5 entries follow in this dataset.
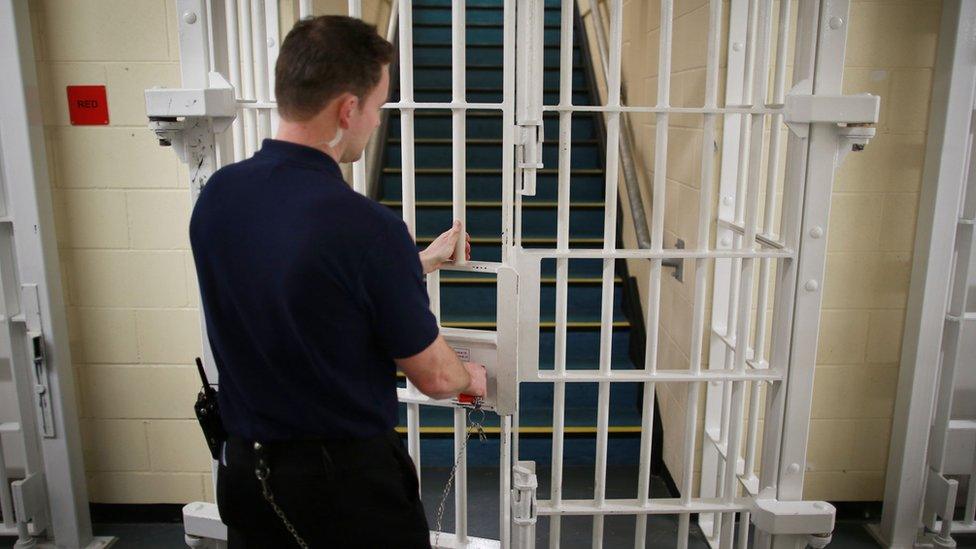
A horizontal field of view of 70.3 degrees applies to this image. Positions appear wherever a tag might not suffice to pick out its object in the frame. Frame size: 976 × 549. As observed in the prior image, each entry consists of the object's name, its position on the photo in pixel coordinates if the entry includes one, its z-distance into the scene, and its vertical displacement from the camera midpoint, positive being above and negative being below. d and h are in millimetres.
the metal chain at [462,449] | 1804 -812
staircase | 3168 -390
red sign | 2498 +127
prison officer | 1198 -307
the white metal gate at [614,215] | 1721 -185
